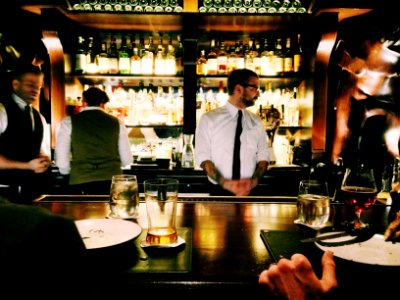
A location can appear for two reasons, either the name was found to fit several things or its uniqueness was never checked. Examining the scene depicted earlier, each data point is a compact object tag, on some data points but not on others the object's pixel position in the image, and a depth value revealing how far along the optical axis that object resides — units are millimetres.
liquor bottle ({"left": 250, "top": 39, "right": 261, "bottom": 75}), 3492
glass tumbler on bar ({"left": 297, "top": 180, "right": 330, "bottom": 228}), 1136
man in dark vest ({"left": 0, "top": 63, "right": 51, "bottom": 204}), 2686
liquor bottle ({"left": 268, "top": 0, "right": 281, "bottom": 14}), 3137
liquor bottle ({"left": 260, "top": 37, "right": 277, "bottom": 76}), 3496
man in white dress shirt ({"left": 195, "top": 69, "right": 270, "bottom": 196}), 2730
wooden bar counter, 805
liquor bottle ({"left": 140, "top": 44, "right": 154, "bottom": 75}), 3525
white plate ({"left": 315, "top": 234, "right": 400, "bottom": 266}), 874
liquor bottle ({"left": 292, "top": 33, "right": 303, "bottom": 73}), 3498
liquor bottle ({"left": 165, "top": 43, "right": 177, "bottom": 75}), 3525
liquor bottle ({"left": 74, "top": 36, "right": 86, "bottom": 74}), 3502
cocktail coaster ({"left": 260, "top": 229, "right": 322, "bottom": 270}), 923
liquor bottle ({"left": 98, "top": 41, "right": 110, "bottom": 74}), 3514
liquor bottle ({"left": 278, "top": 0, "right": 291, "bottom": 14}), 3145
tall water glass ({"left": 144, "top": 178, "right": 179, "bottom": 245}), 999
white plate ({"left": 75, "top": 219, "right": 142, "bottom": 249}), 968
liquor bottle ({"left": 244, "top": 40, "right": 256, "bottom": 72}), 3512
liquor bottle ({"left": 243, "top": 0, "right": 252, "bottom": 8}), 3135
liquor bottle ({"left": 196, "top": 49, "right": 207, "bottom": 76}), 3553
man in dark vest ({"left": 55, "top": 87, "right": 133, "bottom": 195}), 2785
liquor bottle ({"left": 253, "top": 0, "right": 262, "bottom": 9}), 3135
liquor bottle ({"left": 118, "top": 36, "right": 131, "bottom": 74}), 3516
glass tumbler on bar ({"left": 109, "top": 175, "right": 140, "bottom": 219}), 1208
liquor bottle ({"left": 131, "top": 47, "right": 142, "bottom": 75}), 3535
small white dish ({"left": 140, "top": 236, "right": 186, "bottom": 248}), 978
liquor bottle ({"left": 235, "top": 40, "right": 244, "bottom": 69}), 3502
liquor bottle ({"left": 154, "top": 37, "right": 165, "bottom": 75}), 3521
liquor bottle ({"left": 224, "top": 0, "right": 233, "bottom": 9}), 3168
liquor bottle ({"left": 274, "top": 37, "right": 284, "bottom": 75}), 3506
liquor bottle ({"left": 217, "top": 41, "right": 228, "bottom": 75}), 3502
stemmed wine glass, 1119
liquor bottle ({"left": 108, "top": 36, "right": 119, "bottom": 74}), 3516
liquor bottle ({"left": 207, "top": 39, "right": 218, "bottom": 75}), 3500
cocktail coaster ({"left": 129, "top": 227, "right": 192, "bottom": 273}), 847
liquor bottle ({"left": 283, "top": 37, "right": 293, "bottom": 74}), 3520
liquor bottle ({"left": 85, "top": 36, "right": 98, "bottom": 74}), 3539
